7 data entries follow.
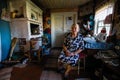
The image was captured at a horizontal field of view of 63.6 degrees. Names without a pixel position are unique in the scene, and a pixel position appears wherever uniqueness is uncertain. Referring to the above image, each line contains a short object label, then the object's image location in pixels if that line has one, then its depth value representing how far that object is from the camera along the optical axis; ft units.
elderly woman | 7.13
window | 8.23
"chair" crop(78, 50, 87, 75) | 7.18
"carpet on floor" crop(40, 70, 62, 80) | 7.30
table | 7.01
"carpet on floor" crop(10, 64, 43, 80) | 7.22
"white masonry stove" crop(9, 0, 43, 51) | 9.24
